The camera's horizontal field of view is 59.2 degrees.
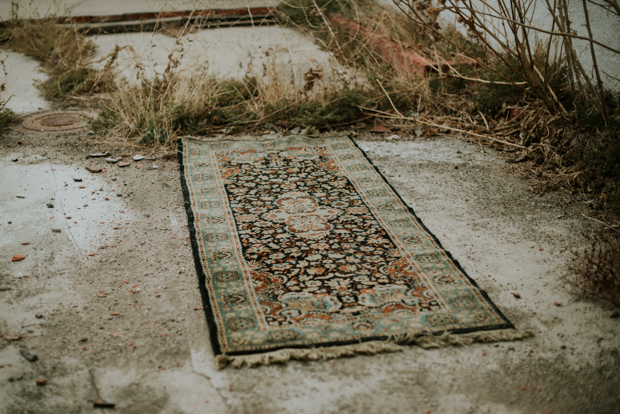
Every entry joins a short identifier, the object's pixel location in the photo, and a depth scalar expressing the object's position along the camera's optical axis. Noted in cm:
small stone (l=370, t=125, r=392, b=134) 534
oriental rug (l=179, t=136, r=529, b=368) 264
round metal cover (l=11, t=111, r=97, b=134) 518
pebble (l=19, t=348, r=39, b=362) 245
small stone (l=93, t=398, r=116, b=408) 222
